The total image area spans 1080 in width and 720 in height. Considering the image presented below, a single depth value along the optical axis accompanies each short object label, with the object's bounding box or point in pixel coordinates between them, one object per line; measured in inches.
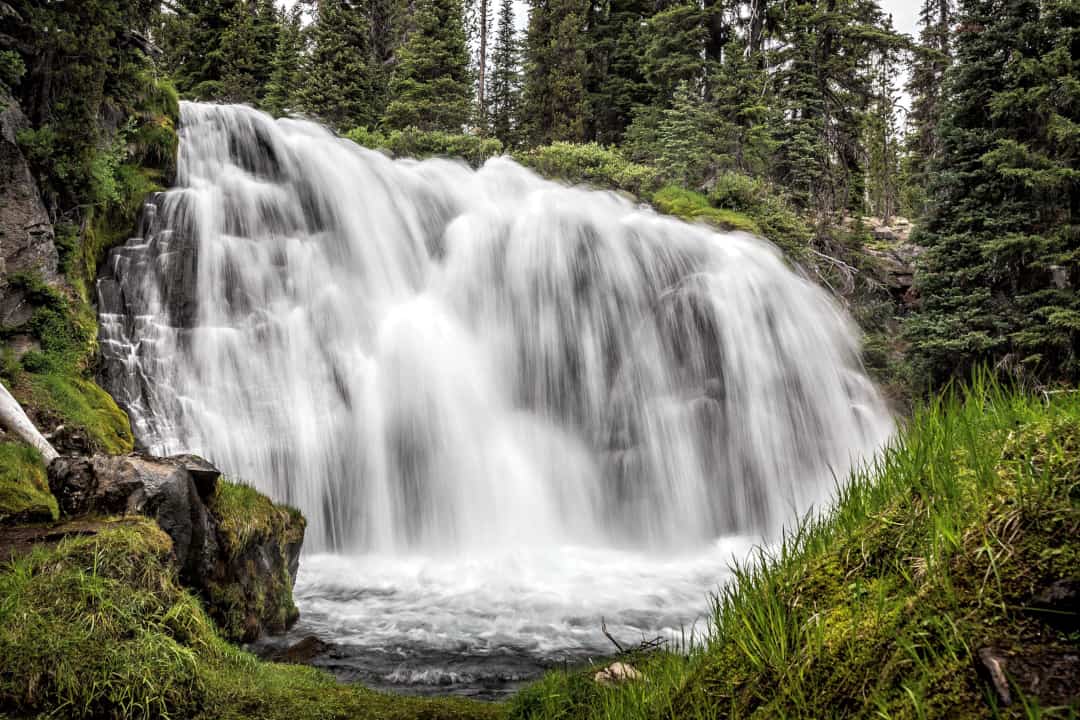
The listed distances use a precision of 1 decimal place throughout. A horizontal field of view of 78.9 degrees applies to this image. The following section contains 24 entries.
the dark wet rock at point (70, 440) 248.2
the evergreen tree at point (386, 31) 1337.4
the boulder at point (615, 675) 138.1
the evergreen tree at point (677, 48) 986.1
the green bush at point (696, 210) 678.5
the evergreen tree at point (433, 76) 1042.1
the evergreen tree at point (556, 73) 1178.0
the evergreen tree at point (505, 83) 1376.7
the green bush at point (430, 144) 892.6
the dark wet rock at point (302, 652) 215.3
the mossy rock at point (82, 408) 281.4
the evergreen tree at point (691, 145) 821.2
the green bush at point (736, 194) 743.7
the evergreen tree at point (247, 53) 1130.4
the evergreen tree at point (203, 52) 1128.8
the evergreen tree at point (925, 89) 980.8
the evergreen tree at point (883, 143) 968.3
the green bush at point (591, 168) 820.6
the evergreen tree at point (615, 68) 1234.0
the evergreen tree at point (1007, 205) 485.7
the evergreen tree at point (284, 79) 1104.9
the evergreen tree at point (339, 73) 1079.0
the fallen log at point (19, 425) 219.0
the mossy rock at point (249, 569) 211.2
